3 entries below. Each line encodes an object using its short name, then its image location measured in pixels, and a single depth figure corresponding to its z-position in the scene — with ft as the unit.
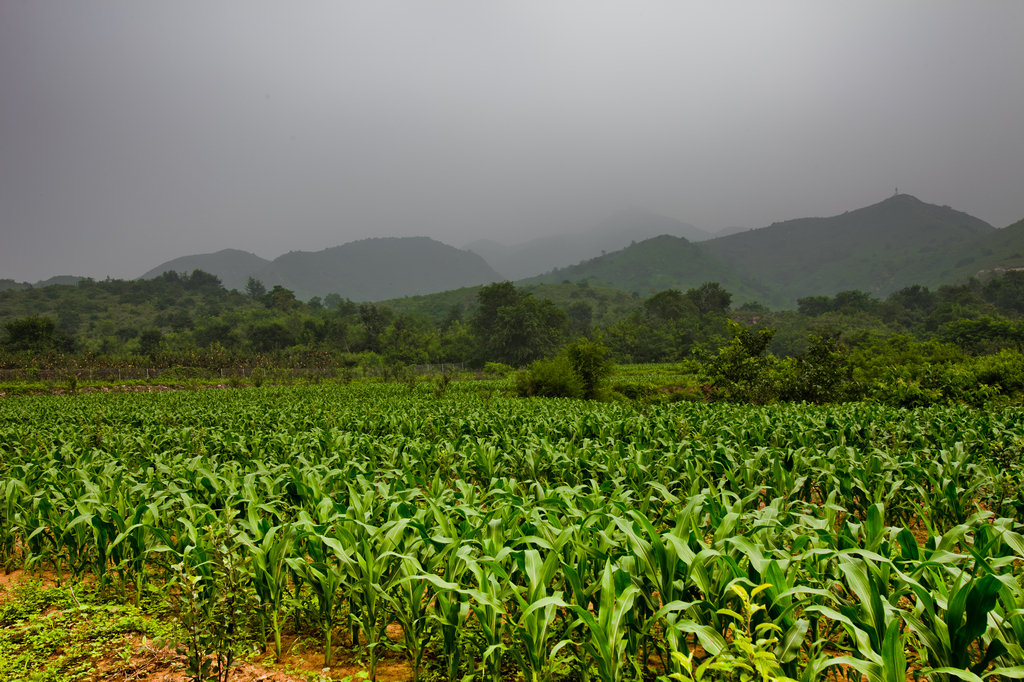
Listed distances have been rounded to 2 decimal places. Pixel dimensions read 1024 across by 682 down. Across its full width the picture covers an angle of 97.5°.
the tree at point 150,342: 189.48
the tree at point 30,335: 157.58
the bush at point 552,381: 66.03
